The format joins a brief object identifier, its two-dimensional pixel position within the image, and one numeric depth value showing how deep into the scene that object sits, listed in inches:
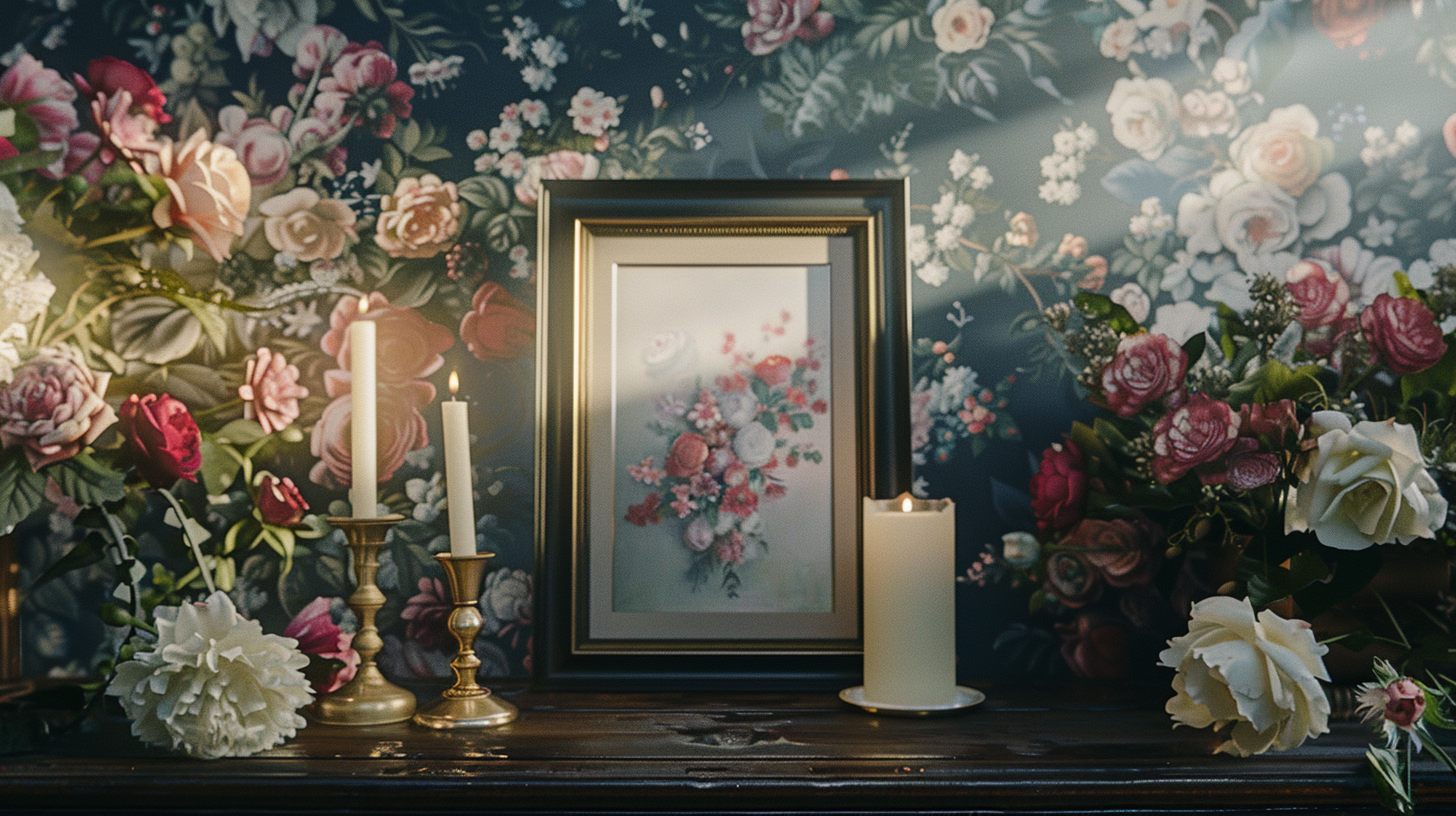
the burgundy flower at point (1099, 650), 42.3
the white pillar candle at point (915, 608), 36.1
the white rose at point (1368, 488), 31.0
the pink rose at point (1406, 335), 34.2
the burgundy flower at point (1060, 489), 40.1
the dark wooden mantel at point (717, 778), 29.0
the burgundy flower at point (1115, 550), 42.1
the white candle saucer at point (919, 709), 35.8
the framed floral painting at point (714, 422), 41.7
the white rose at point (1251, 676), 29.7
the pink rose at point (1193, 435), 34.1
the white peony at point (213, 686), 30.8
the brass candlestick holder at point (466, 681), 34.7
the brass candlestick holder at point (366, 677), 35.2
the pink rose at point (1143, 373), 36.6
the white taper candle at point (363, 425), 35.7
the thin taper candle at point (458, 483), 34.9
